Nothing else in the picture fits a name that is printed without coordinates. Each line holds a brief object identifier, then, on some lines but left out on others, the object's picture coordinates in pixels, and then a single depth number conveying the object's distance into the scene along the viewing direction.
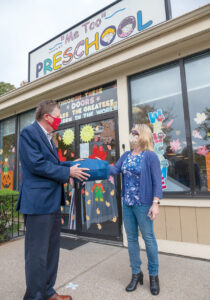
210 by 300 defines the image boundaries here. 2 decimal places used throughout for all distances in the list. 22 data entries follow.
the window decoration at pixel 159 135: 3.16
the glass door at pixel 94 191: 3.62
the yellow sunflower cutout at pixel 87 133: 4.00
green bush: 3.88
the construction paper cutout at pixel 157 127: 3.27
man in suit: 1.58
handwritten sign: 3.85
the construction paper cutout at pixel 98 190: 3.76
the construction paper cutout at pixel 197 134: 2.92
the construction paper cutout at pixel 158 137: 3.23
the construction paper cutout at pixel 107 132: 3.75
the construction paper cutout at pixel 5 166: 5.75
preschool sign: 3.71
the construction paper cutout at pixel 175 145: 3.07
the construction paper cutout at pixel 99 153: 3.83
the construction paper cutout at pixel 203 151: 2.85
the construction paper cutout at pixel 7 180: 5.52
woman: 1.97
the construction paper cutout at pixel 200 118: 2.92
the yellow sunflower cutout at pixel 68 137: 4.31
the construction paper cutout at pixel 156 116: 3.27
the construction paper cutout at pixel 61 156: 4.38
